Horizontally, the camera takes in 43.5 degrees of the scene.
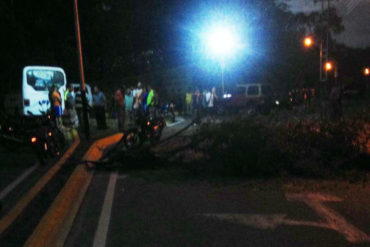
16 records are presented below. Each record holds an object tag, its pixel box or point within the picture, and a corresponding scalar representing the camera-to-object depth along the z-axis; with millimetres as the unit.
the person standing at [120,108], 16859
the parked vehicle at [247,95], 29391
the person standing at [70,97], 17127
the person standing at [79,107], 17578
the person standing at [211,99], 25319
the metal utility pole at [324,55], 18534
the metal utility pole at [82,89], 14330
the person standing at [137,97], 19359
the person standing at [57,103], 14386
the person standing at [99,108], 17562
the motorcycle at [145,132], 12244
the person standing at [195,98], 25211
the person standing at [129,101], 21659
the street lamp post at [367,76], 55984
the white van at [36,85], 21703
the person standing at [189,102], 29297
